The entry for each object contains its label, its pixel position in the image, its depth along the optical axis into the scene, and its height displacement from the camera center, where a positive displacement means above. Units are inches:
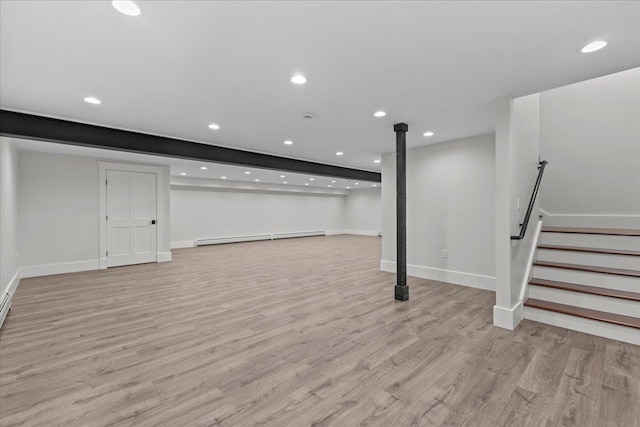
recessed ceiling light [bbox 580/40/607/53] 82.6 +50.4
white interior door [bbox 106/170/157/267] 254.7 -4.3
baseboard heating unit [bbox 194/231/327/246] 416.6 -42.0
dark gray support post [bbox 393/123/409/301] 159.5 +5.4
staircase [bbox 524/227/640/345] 112.0 -33.8
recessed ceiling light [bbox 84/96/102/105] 124.0 +51.6
